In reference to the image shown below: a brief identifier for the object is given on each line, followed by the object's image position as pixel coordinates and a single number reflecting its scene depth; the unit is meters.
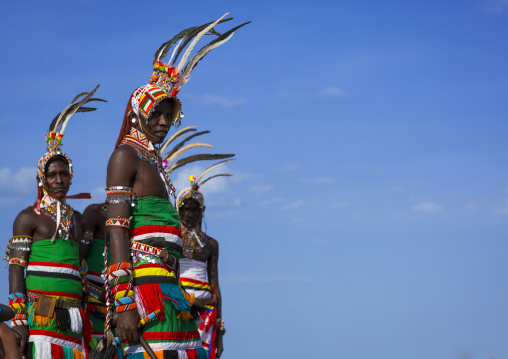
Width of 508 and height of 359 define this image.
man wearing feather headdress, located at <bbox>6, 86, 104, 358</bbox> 8.66
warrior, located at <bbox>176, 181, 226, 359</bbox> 12.33
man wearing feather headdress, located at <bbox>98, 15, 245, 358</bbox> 6.43
